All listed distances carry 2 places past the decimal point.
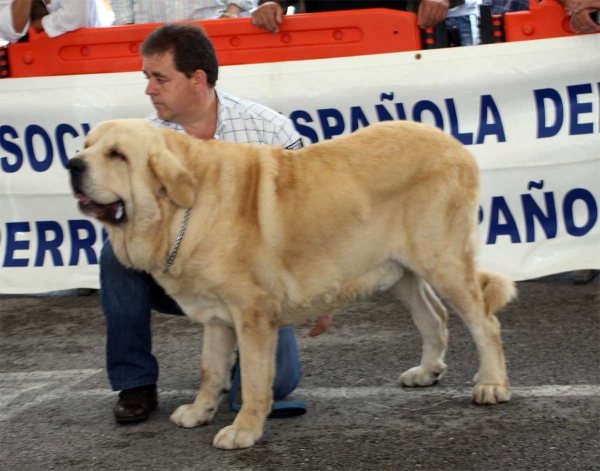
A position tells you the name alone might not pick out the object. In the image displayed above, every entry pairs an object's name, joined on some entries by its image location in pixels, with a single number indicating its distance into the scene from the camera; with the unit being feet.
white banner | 38.34
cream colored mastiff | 23.54
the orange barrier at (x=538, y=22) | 37.63
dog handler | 26.81
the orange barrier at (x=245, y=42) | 38.91
